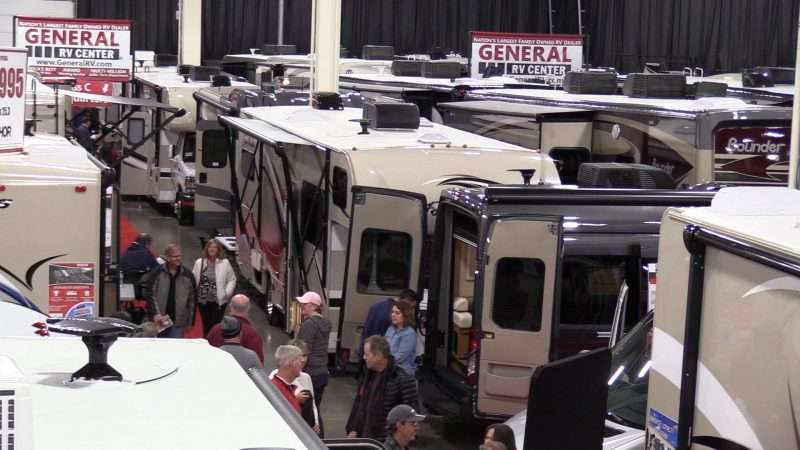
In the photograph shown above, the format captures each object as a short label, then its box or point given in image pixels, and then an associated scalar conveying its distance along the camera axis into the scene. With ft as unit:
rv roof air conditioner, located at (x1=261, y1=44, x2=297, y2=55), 113.04
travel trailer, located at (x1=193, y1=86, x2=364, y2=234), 67.41
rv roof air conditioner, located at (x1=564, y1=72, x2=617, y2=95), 62.80
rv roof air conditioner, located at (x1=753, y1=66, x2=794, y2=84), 77.00
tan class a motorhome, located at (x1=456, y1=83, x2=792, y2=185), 48.91
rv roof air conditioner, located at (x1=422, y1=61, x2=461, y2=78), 79.00
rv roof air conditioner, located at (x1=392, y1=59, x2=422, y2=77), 81.30
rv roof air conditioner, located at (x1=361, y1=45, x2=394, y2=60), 108.99
